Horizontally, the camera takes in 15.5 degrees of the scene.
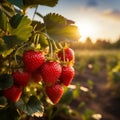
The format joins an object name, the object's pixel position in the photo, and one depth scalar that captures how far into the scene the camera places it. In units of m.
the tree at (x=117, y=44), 31.99
